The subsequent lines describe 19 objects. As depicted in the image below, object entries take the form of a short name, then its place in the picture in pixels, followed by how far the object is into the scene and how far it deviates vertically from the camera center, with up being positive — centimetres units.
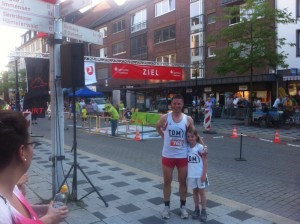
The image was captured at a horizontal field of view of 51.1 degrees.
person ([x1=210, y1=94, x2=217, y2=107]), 2421 -16
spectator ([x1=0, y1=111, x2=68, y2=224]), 138 -30
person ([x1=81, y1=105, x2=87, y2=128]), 1976 -117
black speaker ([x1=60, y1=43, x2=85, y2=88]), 488 +54
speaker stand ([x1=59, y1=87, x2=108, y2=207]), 513 -141
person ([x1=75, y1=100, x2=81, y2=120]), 2556 -83
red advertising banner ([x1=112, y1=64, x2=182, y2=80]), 2066 +192
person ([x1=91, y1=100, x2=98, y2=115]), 2908 -79
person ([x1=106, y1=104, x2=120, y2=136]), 1512 -91
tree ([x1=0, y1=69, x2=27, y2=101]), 4207 +286
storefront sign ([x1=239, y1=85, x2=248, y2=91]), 2611 +81
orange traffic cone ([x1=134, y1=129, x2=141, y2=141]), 1363 -166
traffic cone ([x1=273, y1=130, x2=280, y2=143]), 1281 -172
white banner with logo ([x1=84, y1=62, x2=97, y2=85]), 1553 +143
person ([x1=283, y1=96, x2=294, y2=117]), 1783 -68
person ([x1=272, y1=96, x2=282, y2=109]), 1892 -42
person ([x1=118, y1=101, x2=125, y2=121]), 2428 -77
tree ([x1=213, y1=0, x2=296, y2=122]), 1814 +353
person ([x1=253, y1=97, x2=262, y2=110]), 2205 -54
